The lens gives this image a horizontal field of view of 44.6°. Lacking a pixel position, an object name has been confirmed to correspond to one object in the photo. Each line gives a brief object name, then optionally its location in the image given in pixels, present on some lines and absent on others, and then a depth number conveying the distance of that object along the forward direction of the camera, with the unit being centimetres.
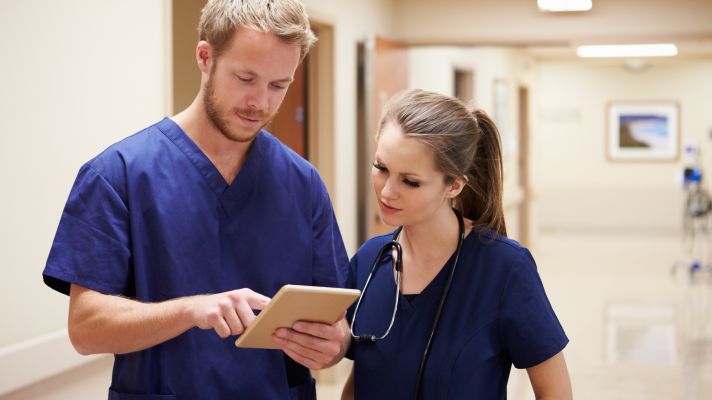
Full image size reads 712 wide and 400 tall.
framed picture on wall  1284
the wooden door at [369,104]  504
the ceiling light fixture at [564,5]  518
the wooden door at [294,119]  484
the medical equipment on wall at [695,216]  930
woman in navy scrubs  152
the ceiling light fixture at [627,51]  830
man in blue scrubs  141
